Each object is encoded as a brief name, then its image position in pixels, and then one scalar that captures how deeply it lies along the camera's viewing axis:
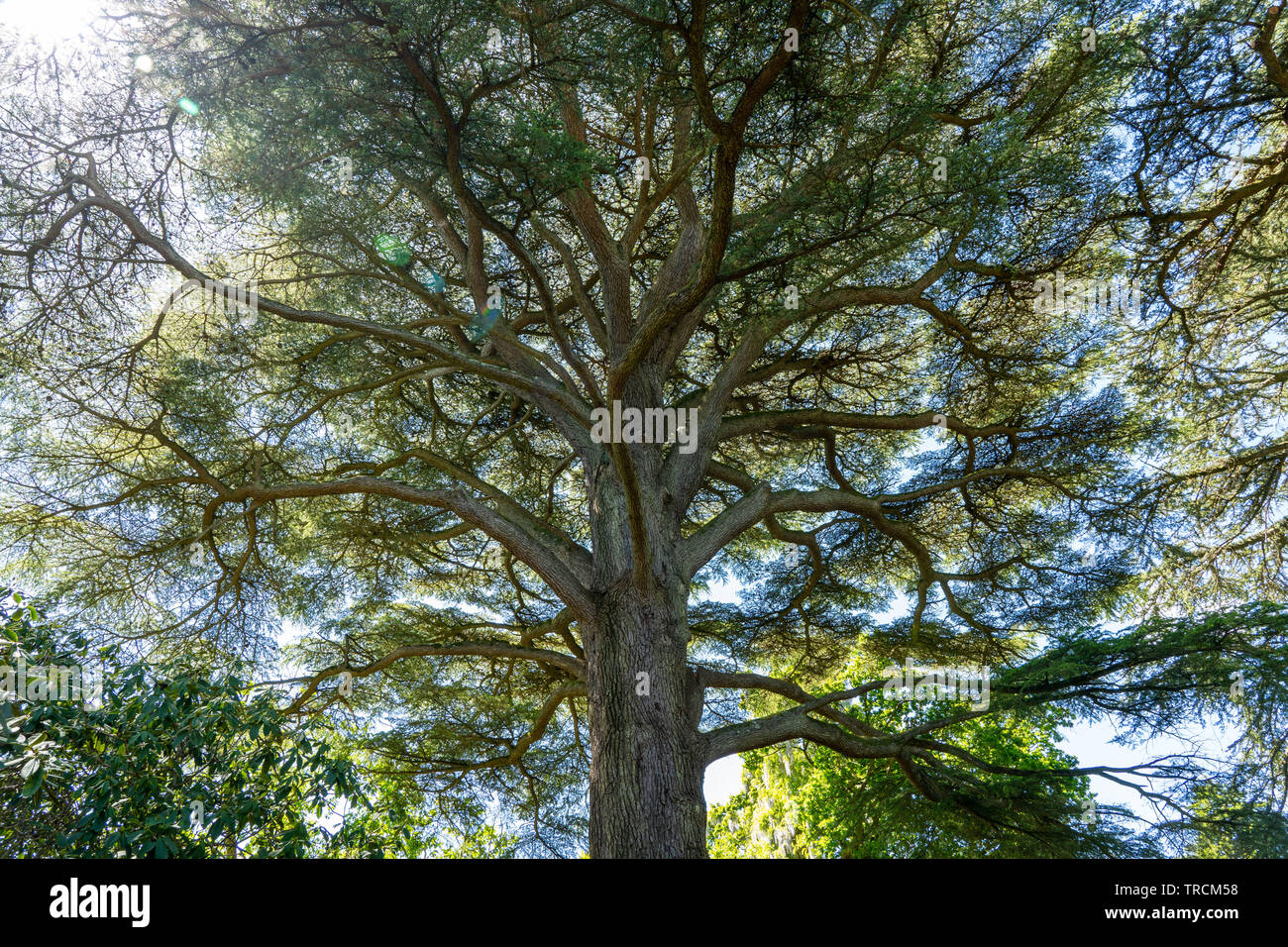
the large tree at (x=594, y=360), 4.71
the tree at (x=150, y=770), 3.36
